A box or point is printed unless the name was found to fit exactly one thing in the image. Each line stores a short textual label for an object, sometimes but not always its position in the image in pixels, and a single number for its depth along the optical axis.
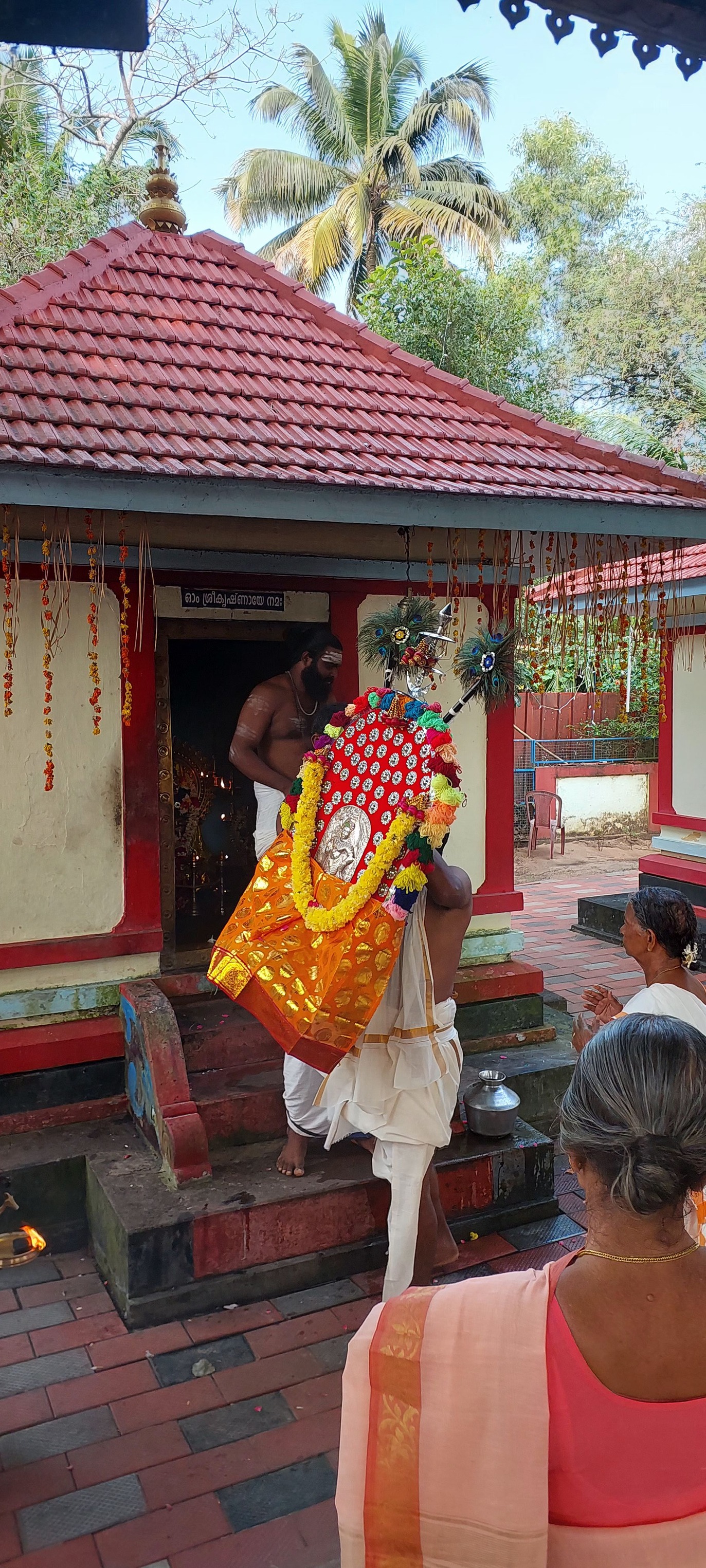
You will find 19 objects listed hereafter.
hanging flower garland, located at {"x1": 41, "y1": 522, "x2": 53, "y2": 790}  4.50
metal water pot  4.61
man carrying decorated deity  3.68
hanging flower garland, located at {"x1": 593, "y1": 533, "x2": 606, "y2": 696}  5.90
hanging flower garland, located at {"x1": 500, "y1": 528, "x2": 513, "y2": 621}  5.57
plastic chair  15.56
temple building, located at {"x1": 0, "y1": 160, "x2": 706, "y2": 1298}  4.45
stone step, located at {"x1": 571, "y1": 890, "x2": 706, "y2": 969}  9.63
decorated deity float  3.58
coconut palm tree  22.97
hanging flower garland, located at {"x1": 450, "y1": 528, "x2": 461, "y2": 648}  5.89
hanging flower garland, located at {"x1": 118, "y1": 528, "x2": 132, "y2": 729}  4.61
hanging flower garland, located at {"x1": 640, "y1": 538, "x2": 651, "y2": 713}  5.57
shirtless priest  5.13
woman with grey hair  1.43
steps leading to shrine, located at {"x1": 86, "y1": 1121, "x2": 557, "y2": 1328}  3.94
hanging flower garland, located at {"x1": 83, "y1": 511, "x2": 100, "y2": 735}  4.48
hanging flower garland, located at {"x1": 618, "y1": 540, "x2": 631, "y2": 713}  5.48
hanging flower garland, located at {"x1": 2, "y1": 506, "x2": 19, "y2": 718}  4.65
